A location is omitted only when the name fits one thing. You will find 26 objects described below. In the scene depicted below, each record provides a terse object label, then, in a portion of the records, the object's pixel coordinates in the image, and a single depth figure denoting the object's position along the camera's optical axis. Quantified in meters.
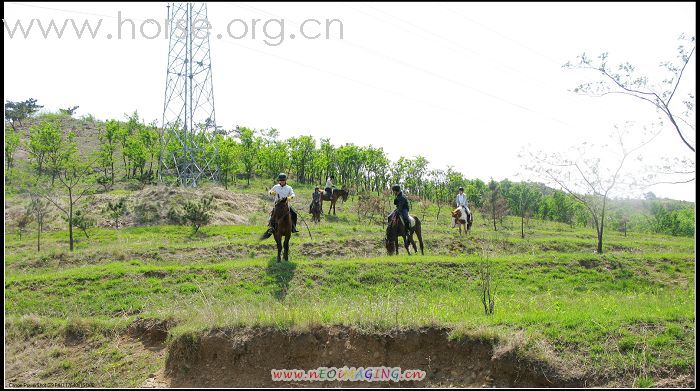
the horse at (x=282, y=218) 16.70
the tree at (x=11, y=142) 42.08
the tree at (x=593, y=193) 25.38
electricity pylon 37.03
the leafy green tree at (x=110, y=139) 46.31
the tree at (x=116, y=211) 29.55
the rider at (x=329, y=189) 35.78
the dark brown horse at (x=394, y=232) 18.73
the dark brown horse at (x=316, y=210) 31.59
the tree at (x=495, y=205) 37.75
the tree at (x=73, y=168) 25.20
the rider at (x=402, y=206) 18.52
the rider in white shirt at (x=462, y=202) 26.91
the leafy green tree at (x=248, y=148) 56.06
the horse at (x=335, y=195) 35.69
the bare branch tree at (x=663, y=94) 13.95
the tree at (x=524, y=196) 63.38
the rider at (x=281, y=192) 17.03
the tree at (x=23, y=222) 28.30
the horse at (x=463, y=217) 26.48
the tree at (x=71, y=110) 77.76
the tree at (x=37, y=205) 25.86
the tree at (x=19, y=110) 66.00
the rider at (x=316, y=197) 31.53
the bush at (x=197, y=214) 28.58
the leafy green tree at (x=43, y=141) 36.16
